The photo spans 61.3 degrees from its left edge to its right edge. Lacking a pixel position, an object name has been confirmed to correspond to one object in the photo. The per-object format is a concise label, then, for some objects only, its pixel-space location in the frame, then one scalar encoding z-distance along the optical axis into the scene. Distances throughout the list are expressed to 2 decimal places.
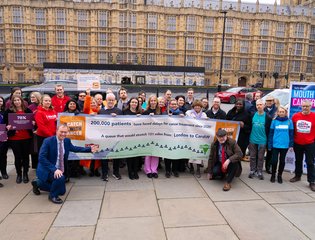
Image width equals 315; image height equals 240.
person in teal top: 5.81
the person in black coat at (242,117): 6.26
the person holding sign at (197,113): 6.09
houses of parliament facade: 49.09
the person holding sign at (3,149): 5.22
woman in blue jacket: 5.55
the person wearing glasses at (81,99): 6.99
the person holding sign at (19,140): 5.35
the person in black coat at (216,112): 6.24
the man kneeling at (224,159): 5.26
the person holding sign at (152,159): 5.94
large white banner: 5.68
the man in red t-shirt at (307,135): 5.46
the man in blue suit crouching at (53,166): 4.55
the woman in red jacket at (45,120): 5.25
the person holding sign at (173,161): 6.00
